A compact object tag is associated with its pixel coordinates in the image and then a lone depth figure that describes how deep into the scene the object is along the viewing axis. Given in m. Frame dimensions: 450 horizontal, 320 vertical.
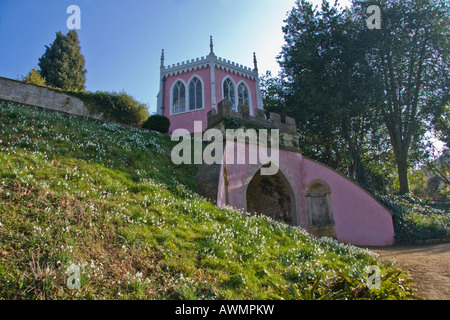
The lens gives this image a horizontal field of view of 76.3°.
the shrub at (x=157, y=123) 17.41
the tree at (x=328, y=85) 17.50
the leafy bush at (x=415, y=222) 12.34
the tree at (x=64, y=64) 27.58
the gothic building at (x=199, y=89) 24.53
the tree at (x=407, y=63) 17.42
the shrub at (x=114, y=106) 18.31
